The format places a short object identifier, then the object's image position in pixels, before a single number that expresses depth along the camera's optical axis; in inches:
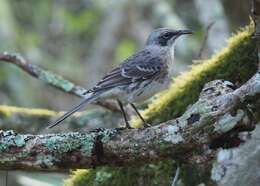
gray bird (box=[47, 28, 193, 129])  431.1
